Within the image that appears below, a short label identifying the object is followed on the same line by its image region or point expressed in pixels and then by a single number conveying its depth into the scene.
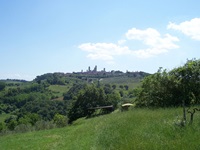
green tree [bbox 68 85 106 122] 49.66
